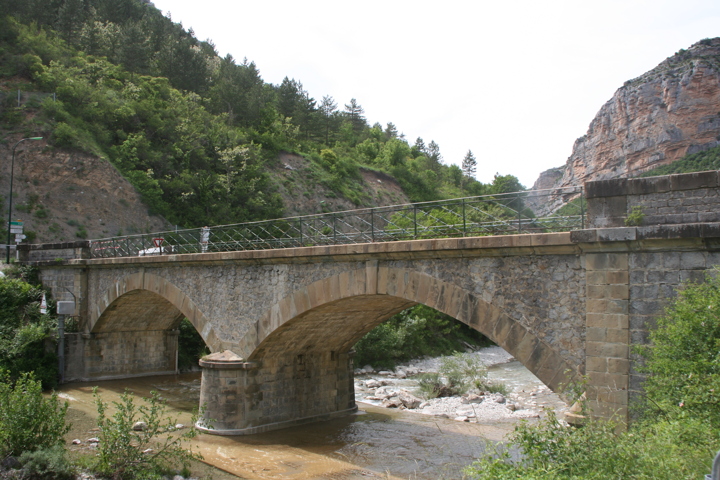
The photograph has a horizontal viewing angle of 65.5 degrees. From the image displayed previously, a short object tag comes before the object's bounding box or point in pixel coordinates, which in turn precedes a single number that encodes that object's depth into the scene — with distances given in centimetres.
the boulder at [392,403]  1869
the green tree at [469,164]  9738
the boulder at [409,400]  1850
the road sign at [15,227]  2433
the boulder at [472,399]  1856
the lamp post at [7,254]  2409
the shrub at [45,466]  968
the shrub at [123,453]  1005
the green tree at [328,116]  6756
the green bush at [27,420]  1006
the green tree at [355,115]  8269
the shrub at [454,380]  1995
